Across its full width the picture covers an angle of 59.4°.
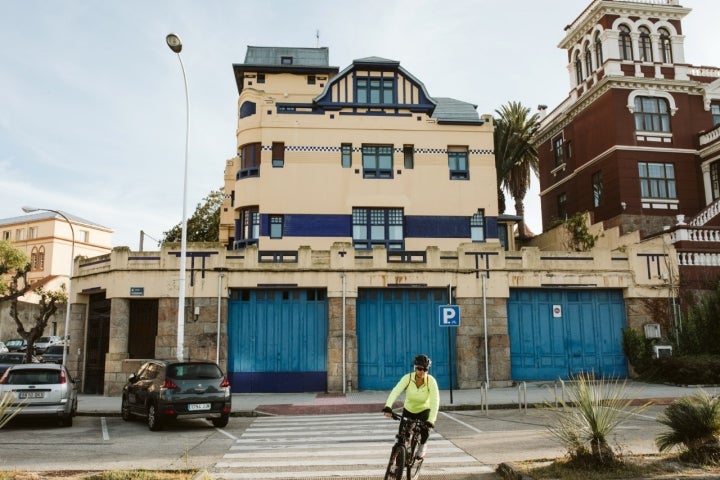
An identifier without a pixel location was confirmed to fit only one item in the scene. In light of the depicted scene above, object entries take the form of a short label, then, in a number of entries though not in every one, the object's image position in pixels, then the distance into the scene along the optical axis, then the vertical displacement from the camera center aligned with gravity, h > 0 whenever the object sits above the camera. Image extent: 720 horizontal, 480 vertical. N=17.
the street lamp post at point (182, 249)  18.38 +2.86
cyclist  8.06 -0.73
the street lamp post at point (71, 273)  24.94 +2.72
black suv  14.20 -1.20
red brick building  30.23 +10.56
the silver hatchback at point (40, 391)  14.87 -1.15
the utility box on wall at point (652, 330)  22.52 +0.22
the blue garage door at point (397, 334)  22.11 +0.14
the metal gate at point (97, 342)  23.47 -0.03
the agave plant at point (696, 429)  8.71 -1.30
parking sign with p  17.77 +0.64
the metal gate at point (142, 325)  23.05 +0.57
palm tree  42.25 +12.59
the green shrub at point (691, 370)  20.25 -1.09
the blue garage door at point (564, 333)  22.64 +0.13
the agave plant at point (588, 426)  8.49 -1.21
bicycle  7.52 -1.35
